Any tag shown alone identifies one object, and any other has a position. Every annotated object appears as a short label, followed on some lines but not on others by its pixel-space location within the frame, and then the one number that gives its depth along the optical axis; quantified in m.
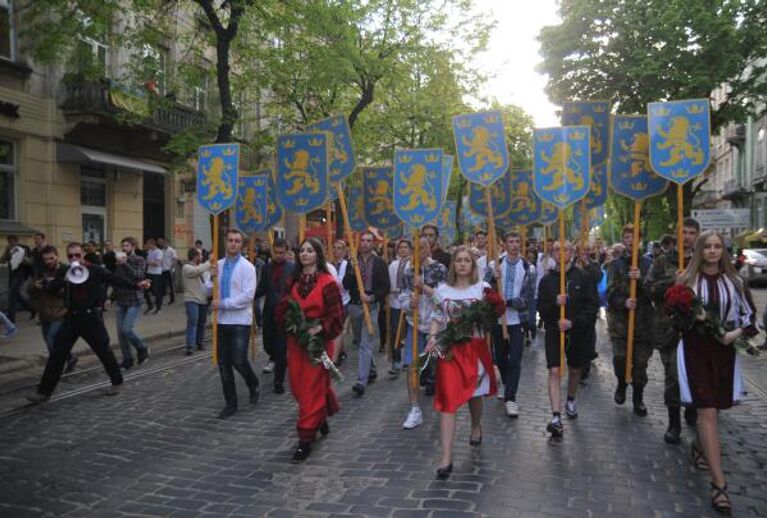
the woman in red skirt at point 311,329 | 5.51
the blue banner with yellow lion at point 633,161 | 8.20
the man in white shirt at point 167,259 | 18.03
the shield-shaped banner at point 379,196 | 11.34
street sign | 27.27
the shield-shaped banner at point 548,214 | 12.65
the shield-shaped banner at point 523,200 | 12.52
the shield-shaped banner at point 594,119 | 9.34
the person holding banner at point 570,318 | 6.22
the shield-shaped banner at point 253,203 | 10.76
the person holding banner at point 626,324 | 6.82
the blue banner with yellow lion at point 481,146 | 7.97
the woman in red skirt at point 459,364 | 5.02
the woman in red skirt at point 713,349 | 4.49
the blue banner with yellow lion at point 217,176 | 8.57
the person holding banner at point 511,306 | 6.87
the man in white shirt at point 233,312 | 6.86
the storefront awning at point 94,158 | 16.94
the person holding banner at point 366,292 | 7.90
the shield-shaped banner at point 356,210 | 12.48
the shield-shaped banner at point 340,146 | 9.66
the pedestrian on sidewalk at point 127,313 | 9.41
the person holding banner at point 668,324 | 5.84
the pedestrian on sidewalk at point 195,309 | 10.92
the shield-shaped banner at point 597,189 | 10.43
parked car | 27.69
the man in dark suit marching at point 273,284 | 8.43
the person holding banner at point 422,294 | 7.10
